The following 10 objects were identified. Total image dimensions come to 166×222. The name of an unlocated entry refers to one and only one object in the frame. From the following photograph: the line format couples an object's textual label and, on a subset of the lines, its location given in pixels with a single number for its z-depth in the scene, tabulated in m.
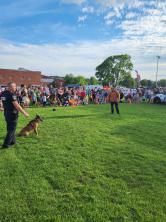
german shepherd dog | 6.05
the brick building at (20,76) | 48.25
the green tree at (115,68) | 56.49
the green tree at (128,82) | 57.20
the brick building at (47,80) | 60.23
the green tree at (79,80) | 59.45
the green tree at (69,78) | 62.05
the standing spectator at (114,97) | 10.39
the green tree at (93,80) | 65.05
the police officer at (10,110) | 4.95
